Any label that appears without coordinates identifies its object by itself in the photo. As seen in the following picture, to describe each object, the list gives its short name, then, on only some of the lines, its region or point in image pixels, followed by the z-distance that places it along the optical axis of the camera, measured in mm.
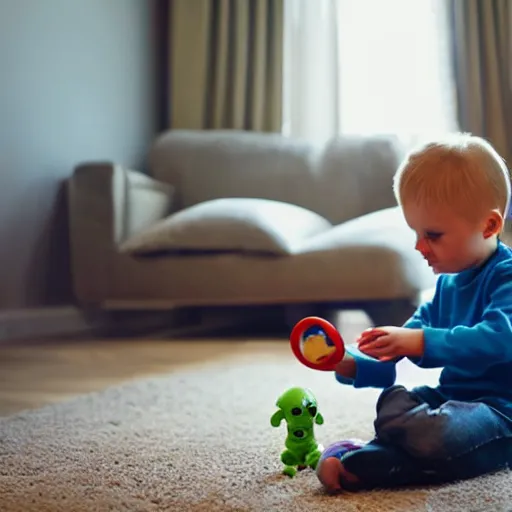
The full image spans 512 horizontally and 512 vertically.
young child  898
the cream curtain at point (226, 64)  3580
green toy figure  995
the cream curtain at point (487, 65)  3391
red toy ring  928
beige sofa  2477
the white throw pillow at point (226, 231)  2545
